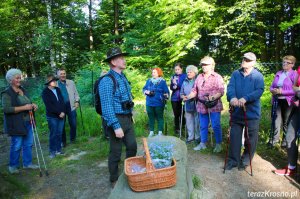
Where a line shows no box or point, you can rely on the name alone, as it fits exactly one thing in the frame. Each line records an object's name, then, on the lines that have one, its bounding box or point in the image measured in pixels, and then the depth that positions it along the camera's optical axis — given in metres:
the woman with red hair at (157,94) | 6.64
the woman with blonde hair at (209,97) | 5.52
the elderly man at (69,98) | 6.75
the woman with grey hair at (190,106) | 6.29
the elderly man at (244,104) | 4.46
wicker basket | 2.93
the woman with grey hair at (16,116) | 4.93
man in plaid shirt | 3.76
